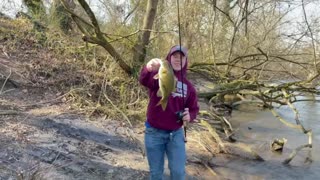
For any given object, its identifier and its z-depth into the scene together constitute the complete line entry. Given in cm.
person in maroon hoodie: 292
